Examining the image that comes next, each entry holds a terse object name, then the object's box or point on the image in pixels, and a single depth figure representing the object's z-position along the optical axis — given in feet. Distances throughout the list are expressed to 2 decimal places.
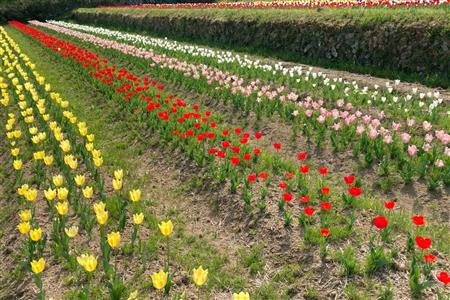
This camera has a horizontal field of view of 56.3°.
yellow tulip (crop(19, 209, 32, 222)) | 14.67
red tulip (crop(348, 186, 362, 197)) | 14.15
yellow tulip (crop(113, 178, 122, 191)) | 16.29
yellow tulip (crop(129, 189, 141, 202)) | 15.02
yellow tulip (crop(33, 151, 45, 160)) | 19.56
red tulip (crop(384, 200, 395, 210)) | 13.47
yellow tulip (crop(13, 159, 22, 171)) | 19.27
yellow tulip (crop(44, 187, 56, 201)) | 16.16
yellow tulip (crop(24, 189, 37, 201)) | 16.22
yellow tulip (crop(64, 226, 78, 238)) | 14.14
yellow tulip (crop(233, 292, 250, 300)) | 9.97
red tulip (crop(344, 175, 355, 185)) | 14.89
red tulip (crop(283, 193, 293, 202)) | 15.02
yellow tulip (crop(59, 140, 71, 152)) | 20.05
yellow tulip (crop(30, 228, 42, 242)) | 13.53
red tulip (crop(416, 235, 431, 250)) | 11.48
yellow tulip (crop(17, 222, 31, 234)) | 13.88
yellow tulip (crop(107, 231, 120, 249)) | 12.59
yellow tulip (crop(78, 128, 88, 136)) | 21.76
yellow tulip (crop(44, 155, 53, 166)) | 18.70
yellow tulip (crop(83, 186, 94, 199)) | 15.98
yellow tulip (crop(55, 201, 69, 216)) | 14.76
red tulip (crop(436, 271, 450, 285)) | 10.52
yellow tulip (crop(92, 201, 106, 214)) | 14.25
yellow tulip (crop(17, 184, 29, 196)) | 16.92
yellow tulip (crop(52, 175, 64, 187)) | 16.61
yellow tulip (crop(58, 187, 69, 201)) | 15.85
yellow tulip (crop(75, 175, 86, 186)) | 16.81
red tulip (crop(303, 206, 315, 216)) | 13.97
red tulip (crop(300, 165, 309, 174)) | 16.59
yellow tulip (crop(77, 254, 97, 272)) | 11.89
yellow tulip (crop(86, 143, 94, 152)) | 19.93
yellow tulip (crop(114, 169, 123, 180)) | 16.58
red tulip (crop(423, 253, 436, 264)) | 11.62
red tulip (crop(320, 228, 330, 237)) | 13.45
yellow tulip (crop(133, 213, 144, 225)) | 14.10
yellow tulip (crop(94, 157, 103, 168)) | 18.27
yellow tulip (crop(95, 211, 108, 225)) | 14.02
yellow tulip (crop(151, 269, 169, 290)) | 10.80
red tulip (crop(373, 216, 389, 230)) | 12.46
